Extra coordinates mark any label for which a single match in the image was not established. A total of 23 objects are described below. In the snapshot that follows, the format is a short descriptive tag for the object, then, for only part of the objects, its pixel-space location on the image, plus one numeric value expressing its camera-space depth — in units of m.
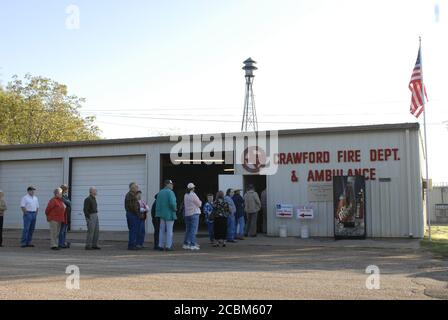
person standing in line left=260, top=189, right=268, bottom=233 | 19.31
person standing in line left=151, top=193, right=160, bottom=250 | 14.74
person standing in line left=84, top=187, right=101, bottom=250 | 14.73
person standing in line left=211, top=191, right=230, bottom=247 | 14.85
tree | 43.56
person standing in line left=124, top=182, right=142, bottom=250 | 14.73
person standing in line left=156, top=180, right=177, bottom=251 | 14.32
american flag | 18.06
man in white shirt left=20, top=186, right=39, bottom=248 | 15.63
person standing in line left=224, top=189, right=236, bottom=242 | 15.66
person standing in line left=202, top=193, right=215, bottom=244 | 15.72
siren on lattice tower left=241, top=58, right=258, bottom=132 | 40.72
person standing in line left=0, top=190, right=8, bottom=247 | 15.41
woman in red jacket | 14.73
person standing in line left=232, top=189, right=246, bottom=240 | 16.92
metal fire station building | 17.31
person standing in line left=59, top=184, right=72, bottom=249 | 15.09
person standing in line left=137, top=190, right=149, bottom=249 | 15.05
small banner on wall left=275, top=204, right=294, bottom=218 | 18.45
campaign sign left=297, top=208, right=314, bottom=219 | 18.08
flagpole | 17.55
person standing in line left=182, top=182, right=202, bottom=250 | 14.55
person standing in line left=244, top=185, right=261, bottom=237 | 18.00
